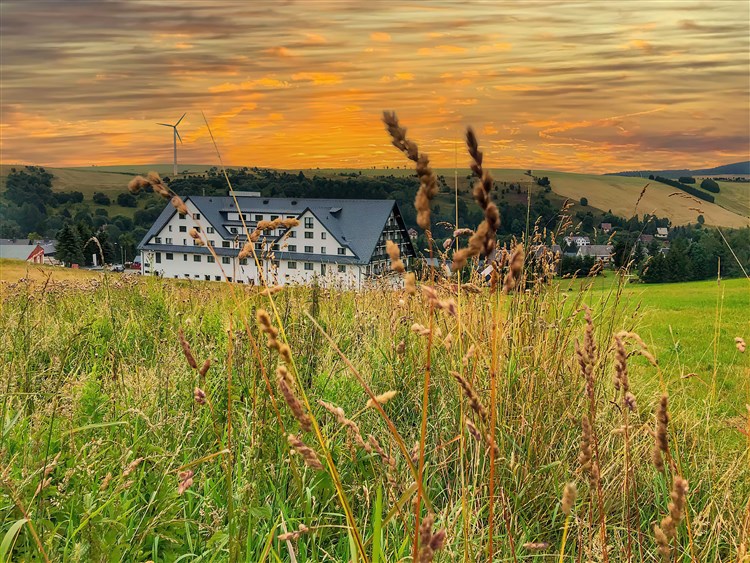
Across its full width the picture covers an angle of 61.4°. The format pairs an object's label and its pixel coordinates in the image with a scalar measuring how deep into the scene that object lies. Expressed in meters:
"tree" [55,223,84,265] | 65.62
